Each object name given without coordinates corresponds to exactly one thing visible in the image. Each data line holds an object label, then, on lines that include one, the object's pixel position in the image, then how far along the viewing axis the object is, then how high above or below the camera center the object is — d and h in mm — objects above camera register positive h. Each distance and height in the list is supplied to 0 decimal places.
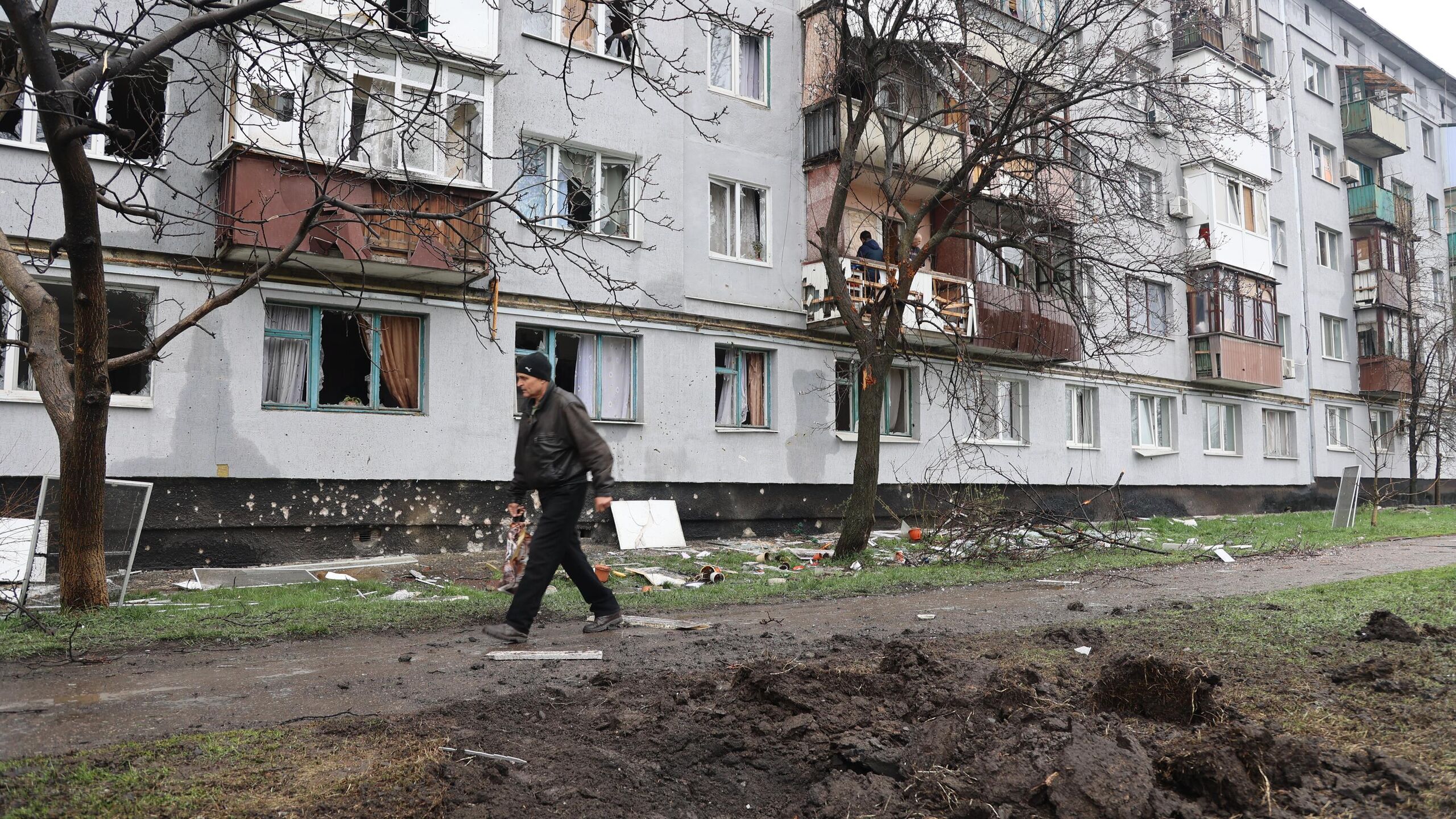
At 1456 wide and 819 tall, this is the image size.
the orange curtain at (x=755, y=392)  19484 +1470
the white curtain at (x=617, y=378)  17531 +1578
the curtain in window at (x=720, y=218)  19344 +4774
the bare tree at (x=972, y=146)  14133 +4894
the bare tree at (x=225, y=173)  7355 +3173
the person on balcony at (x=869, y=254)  20203 +4293
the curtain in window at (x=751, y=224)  19781 +4770
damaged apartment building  13352 +2400
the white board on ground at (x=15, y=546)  8984 -687
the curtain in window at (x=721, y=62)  19578 +7829
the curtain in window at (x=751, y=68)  20078 +7910
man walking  7234 -4
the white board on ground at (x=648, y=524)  16688 -922
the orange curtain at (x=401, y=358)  15297 +1670
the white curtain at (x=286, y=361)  14250 +1529
